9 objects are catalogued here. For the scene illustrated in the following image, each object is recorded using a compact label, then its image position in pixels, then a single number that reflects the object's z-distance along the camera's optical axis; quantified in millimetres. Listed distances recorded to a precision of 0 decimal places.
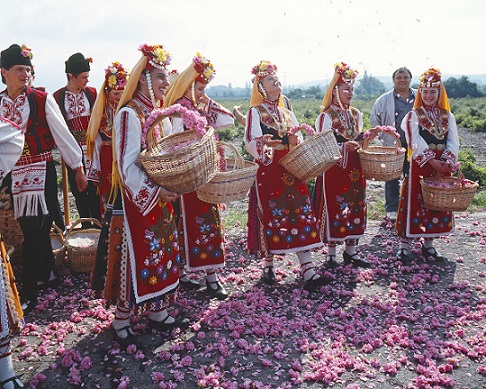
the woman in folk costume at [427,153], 5348
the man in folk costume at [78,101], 6000
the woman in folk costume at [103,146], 4977
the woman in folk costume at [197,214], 4461
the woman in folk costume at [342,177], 5281
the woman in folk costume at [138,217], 3357
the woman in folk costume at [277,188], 4812
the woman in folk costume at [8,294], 2967
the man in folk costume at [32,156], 4427
